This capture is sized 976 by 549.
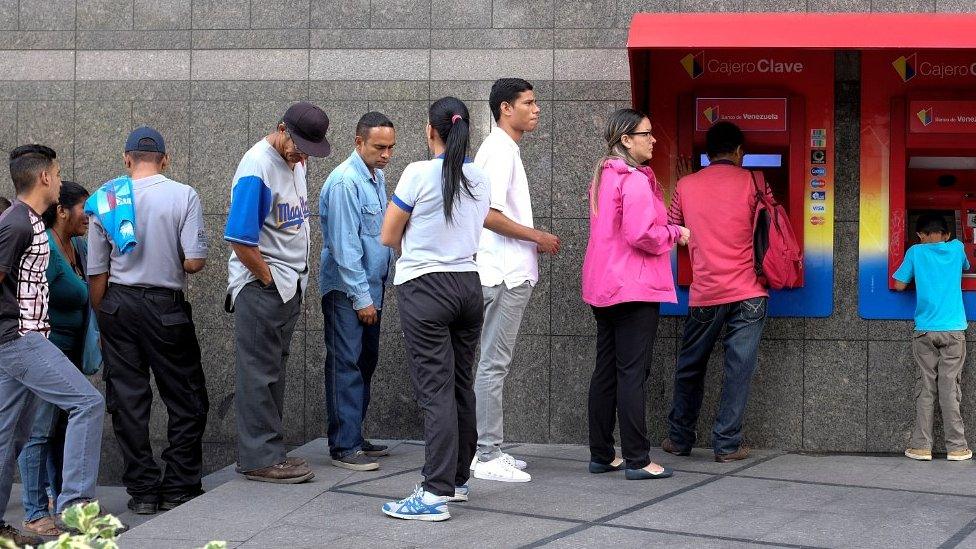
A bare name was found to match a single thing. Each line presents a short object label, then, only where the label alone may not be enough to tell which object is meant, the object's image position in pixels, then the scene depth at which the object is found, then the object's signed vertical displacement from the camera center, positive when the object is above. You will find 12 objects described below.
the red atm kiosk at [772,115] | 6.58 +0.98
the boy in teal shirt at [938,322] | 6.30 -0.16
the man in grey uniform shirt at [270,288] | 5.46 -0.02
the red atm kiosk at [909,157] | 6.48 +0.75
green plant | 2.90 -0.65
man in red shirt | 6.21 +0.09
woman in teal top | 5.68 -0.28
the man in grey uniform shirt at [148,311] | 5.68 -0.14
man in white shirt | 5.66 +0.13
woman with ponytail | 4.79 +0.02
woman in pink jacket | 5.57 +0.10
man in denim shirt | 5.86 +0.07
